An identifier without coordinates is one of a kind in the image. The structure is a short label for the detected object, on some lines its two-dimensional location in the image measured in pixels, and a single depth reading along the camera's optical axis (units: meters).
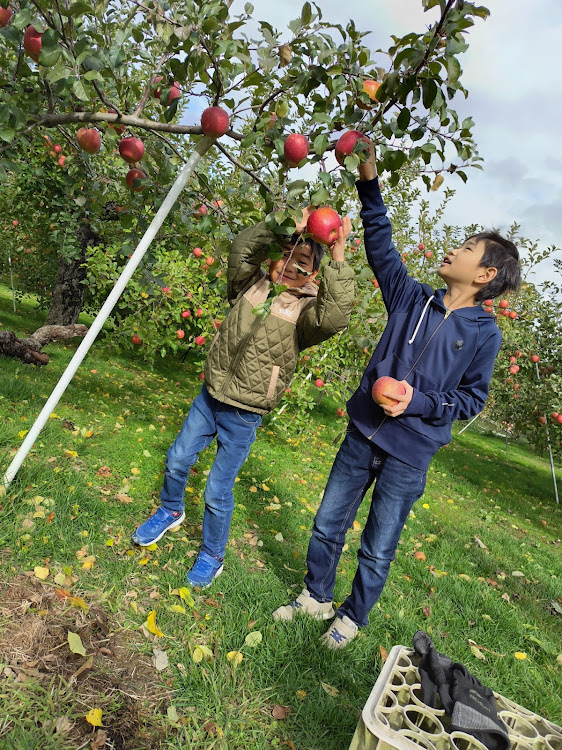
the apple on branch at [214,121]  1.80
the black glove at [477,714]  1.39
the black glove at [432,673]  1.54
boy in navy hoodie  2.07
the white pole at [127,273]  2.01
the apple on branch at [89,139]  2.06
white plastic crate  1.33
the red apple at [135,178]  2.12
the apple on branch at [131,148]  1.99
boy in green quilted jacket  2.15
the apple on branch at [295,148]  1.71
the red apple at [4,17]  1.74
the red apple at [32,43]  1.60
